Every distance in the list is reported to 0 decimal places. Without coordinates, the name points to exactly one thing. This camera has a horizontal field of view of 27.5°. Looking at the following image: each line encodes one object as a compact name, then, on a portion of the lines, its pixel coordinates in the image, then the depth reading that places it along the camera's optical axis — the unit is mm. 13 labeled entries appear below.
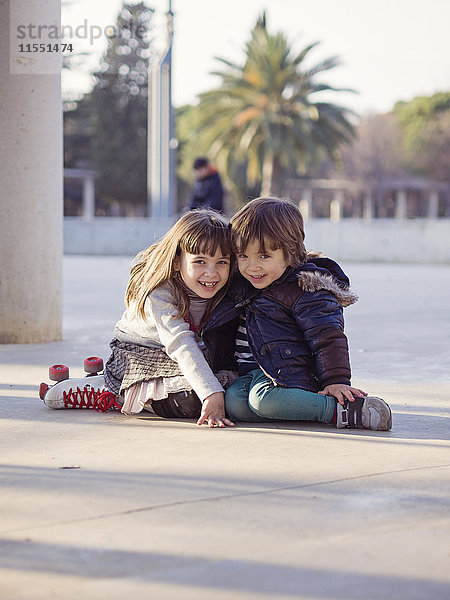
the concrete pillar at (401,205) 60625
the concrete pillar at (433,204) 61619
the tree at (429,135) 61625
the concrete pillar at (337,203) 61406
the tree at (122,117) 55531
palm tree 31969
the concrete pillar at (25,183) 6180
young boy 3666
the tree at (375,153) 62094
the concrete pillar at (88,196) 44281
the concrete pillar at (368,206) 62400
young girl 3709
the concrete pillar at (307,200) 58150
